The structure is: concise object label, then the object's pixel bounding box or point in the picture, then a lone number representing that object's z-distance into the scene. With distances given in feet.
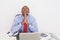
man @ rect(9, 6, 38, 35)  6.48
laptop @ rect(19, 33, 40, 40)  5.54
